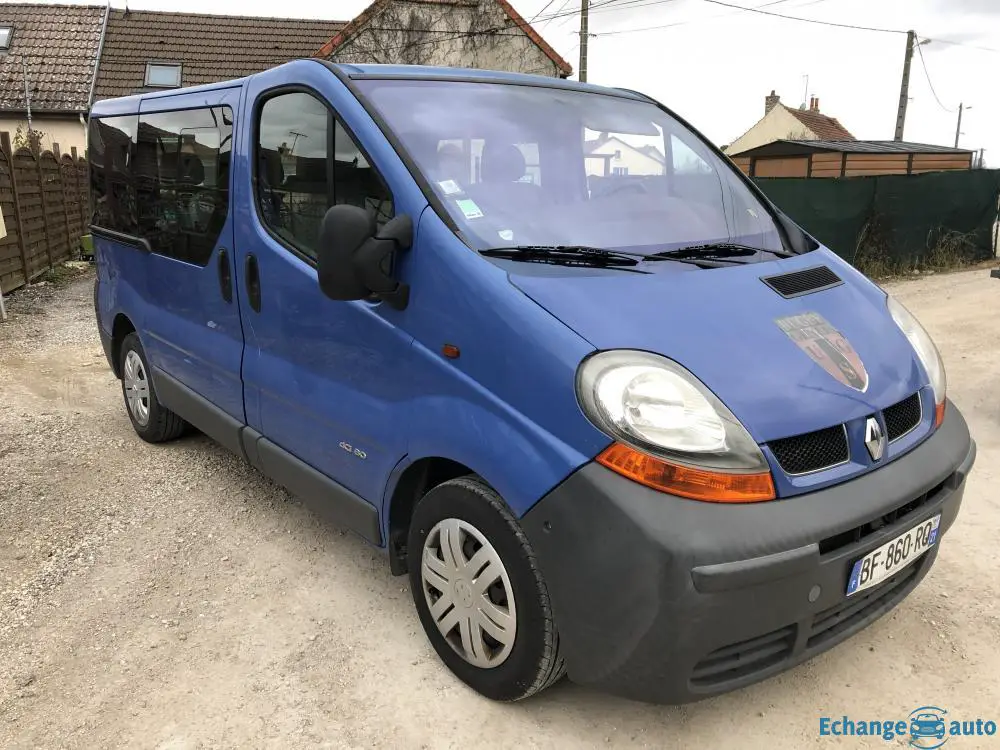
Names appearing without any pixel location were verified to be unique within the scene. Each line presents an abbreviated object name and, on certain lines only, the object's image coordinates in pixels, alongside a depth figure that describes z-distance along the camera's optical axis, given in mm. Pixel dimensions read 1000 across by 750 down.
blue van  1898
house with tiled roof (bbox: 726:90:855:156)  35344
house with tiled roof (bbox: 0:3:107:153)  21203
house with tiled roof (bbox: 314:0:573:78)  20656
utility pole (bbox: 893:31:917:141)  25344
